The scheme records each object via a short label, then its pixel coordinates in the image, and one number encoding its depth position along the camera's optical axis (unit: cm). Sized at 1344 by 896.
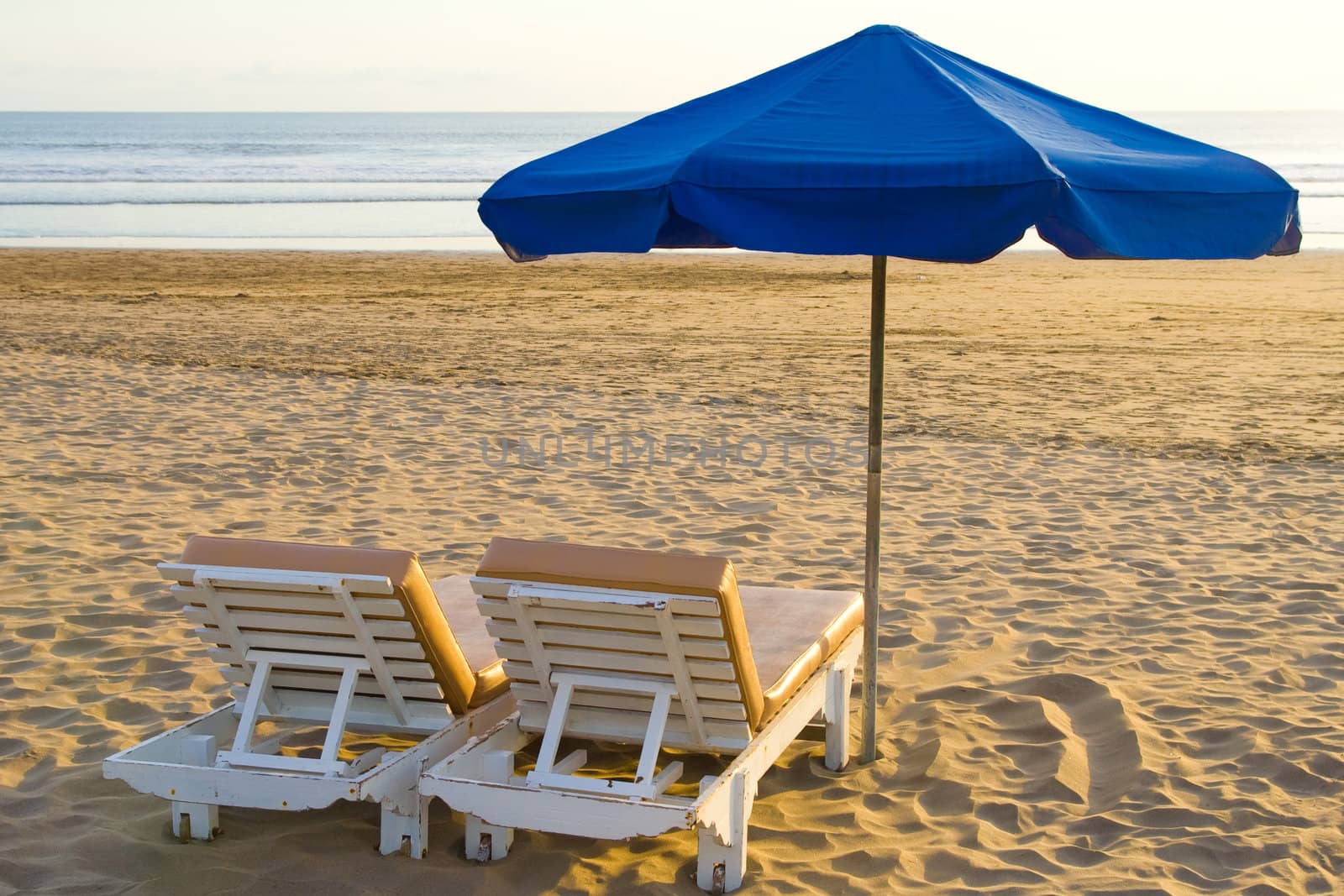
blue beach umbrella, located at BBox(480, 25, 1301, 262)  302
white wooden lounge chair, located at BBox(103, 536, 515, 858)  353
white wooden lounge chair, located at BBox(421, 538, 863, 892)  335
